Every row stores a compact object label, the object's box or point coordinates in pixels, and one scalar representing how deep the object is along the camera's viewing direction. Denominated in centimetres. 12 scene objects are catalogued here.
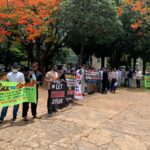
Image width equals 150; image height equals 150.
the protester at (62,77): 638
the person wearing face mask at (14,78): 476
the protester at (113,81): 1046
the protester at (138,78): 1330
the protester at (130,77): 1344
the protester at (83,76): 837
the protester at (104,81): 975
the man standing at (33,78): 494
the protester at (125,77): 1373
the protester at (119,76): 1268
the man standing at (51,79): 563
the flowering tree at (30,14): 1158
